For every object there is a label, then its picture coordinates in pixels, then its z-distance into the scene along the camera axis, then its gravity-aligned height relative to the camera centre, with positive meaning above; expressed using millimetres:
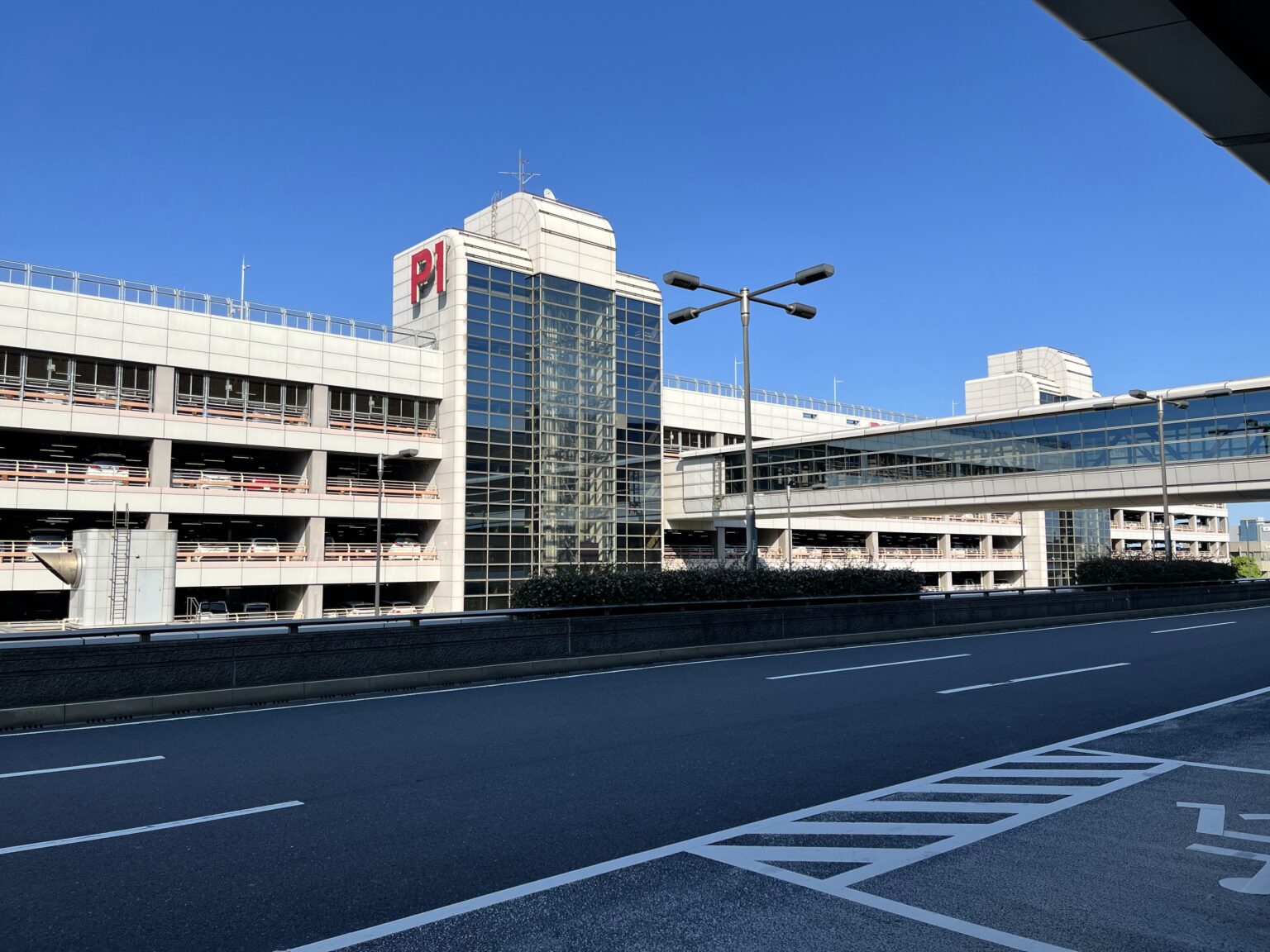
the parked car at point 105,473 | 40594 +3897
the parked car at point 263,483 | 44625 +3752
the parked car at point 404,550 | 48406 +482
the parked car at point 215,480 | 43844 +3835
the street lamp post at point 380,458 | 37131 +3868
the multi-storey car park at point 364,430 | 41000 +6416
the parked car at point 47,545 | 37656 +707
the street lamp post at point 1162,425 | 36281 +5086
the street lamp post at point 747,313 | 19188 +5374
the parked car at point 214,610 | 42450 -2347
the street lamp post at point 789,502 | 56712 +3252
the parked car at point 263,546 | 44219 +667
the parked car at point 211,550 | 42250 +490
